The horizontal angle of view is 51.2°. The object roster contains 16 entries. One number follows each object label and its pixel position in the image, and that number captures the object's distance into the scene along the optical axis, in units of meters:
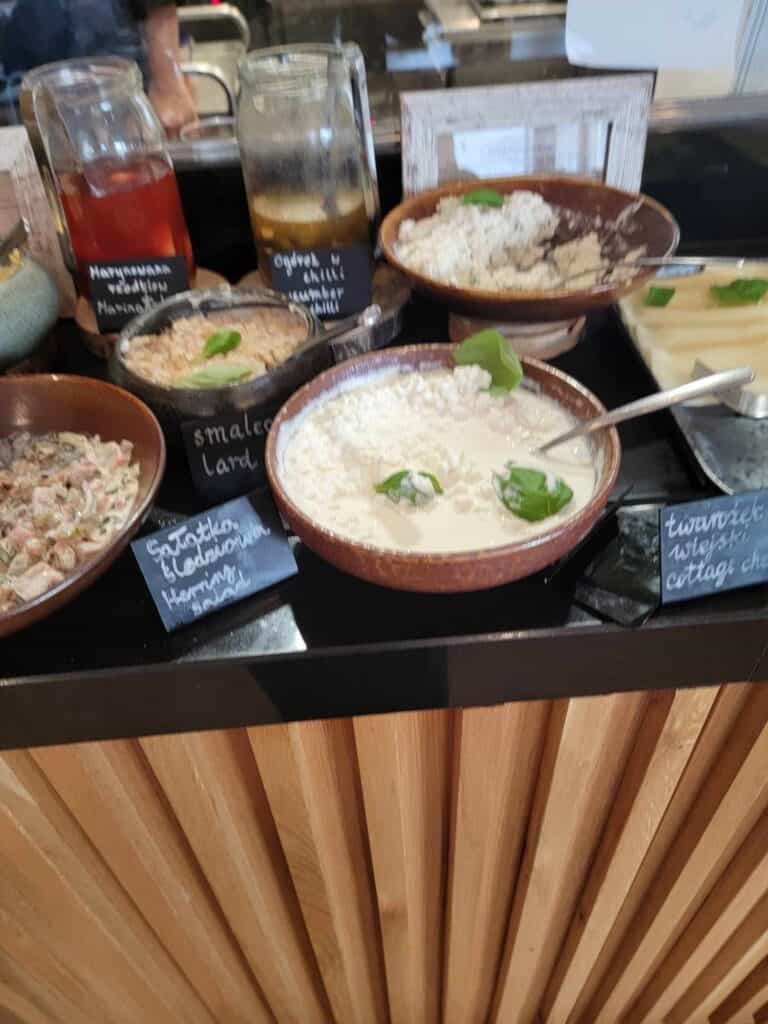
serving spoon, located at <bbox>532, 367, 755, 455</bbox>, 0.76
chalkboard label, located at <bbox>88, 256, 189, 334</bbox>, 1.00
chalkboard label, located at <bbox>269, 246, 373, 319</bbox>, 1.00
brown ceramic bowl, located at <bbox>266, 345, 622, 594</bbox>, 0.66
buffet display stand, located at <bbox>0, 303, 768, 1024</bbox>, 0.75
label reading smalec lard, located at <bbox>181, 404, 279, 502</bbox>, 0.82
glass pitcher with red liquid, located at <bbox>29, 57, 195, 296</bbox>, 0.98
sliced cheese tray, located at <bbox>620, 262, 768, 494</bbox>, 0.86
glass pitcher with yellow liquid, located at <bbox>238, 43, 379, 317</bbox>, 1.00
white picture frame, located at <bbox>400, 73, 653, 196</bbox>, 1.06
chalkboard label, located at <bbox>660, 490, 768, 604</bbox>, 0.71
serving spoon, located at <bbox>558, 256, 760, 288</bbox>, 0.98
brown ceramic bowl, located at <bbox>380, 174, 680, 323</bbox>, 0.94
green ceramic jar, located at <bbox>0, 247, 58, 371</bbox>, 0.94
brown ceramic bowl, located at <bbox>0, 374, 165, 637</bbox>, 0.79
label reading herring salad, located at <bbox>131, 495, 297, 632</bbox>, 0.71
